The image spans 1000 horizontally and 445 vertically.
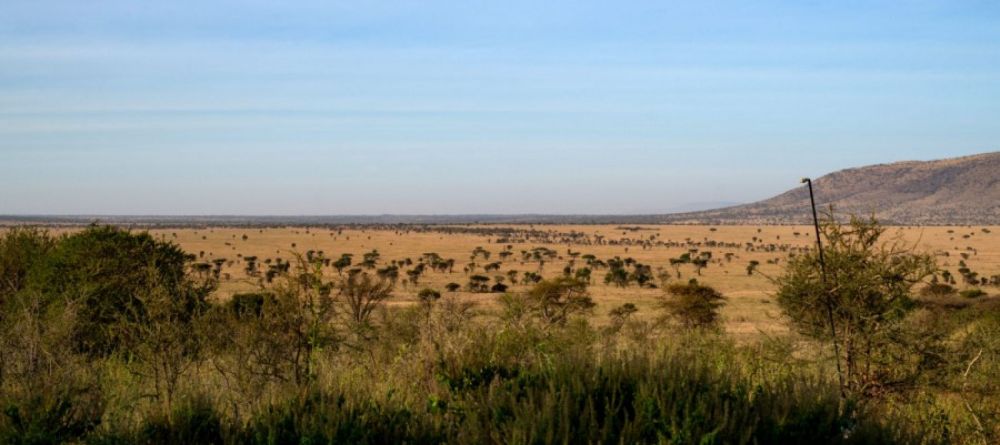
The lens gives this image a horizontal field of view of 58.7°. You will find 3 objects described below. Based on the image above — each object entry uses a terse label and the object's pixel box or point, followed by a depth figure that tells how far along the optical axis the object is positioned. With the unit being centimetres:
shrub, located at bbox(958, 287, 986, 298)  4319
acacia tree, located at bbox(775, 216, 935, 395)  1238
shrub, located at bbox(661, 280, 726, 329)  3544
